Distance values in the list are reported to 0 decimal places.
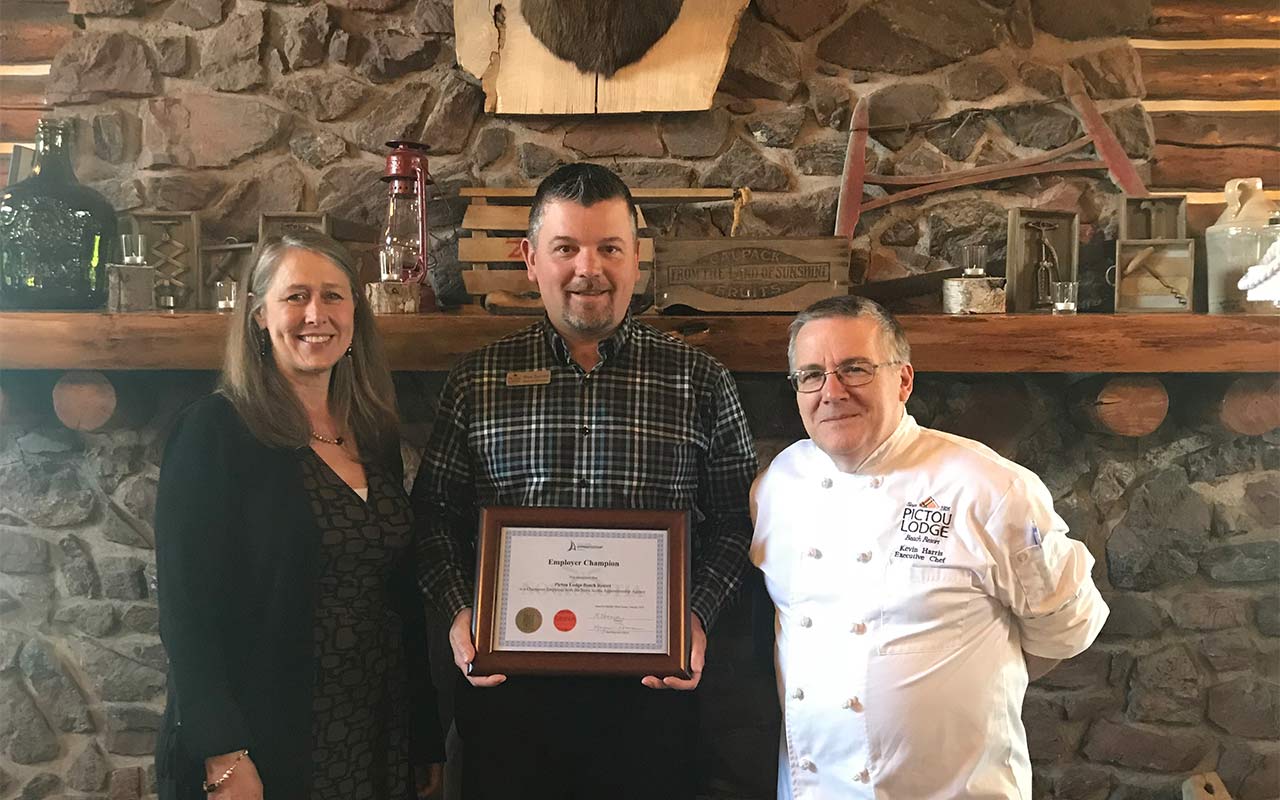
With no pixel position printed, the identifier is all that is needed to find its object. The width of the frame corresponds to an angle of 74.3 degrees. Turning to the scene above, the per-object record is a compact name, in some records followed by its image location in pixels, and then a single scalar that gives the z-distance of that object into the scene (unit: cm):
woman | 146
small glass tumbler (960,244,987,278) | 212
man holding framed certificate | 159
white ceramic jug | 207
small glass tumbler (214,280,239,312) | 209
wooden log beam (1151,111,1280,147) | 225
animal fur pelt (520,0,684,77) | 220
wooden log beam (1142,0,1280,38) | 225
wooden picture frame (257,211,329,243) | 217
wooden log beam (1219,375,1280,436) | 208
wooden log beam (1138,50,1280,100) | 225
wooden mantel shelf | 197
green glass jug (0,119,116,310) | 205
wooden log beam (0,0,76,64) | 229
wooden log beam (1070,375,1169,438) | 204
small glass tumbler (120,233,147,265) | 209
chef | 150
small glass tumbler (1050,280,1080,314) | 206
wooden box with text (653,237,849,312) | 203
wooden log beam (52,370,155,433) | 208
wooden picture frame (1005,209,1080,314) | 213
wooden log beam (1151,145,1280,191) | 225
